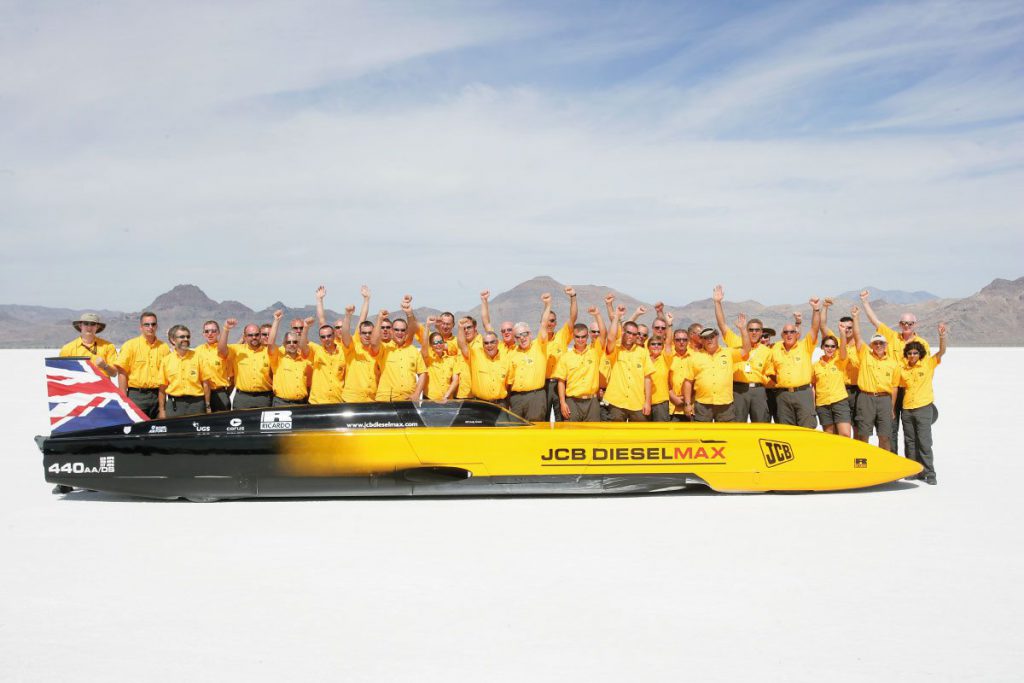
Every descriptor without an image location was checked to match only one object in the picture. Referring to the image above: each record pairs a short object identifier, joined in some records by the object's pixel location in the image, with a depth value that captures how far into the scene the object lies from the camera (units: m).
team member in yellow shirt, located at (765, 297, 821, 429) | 9.29
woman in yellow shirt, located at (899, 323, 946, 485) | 8.57
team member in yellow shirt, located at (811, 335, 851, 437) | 9.34
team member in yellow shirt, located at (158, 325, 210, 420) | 9.26
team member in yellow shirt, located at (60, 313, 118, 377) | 9.40
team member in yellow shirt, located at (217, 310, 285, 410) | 9.55
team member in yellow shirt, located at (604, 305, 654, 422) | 9.43
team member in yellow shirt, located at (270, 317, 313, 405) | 9.45
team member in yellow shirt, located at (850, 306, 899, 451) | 8.98
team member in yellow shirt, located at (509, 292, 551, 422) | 9.62
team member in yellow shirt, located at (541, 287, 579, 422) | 10.05
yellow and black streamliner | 7.76
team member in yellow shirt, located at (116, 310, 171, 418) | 9.45
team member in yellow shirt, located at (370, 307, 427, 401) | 9.29
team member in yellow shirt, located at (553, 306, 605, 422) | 9.50
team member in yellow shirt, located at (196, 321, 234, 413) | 9.37
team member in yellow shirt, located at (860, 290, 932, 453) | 8.91
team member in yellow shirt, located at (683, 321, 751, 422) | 9.29
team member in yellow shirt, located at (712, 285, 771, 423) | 9.62
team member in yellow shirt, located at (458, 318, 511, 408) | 9.57
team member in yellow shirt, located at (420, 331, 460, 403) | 9.63
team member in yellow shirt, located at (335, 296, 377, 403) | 9.43
